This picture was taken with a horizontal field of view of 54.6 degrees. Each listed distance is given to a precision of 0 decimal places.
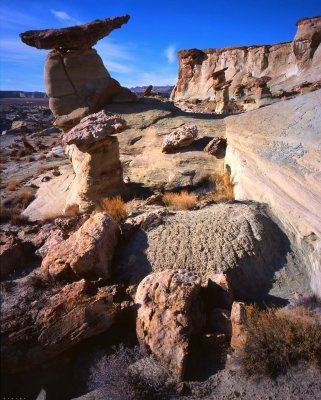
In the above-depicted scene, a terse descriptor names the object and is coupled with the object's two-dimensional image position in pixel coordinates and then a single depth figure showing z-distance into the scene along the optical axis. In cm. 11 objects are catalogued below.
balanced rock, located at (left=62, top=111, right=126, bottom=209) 684
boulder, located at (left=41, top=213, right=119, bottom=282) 429
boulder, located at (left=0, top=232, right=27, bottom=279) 502
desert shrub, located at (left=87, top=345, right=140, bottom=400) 318
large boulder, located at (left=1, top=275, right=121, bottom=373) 325
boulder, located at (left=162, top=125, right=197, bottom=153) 897
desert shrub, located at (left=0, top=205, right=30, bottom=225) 825
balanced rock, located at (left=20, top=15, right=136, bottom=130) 1055
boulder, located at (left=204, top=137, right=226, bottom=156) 849
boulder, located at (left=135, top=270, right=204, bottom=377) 338
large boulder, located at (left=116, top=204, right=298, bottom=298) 447
